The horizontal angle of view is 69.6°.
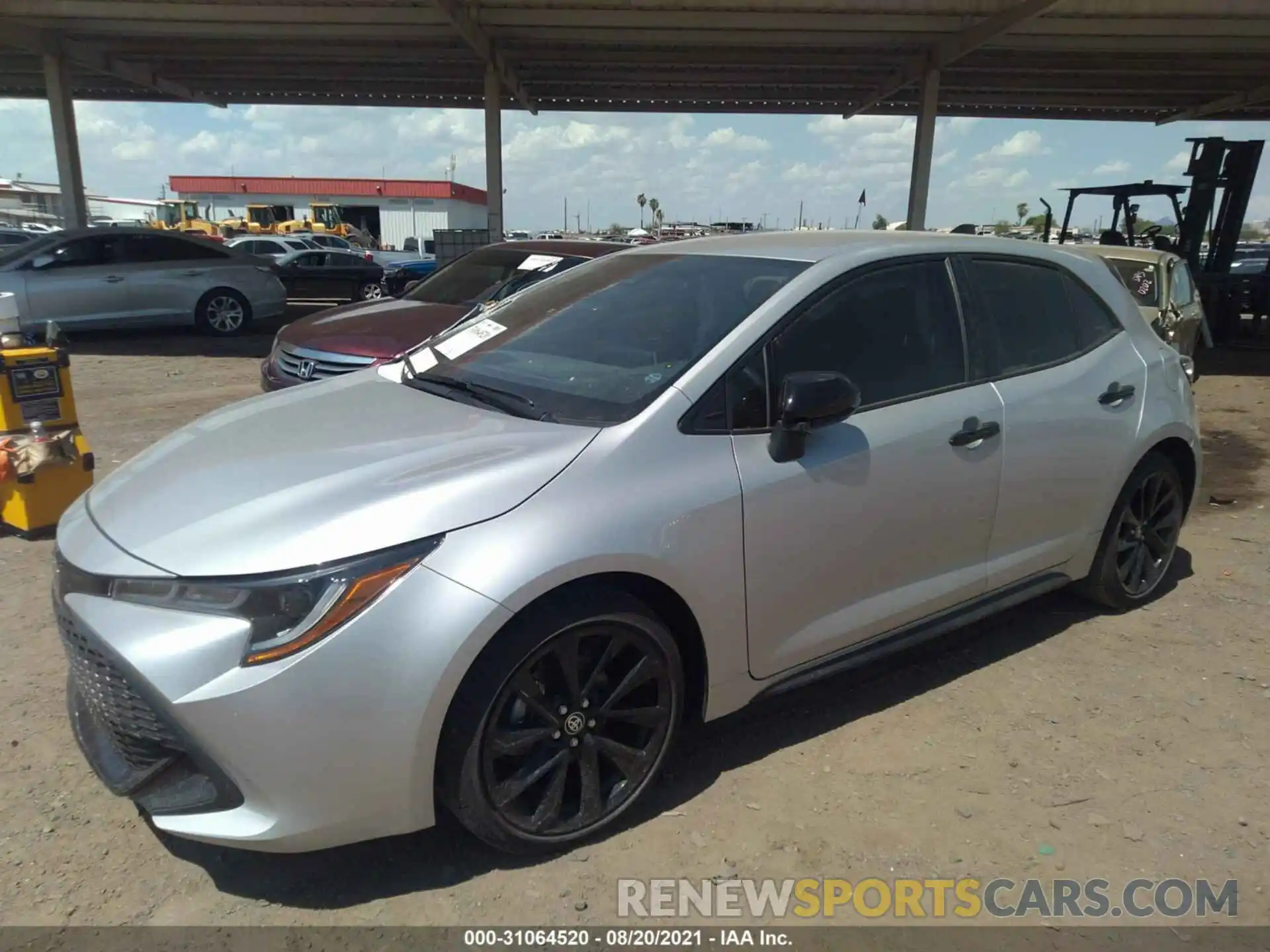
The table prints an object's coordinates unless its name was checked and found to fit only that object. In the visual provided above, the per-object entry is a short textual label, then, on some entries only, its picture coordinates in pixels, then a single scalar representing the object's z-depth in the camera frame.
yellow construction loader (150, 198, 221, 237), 43.88
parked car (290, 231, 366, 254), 29.78
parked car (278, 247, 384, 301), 19.98
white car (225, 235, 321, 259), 24.62
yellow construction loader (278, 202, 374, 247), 42.31
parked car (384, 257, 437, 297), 20.41
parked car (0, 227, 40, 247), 19.64
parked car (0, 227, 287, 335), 11.93
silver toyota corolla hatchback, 2.18
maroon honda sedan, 6.41
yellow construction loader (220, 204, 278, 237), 44.94
